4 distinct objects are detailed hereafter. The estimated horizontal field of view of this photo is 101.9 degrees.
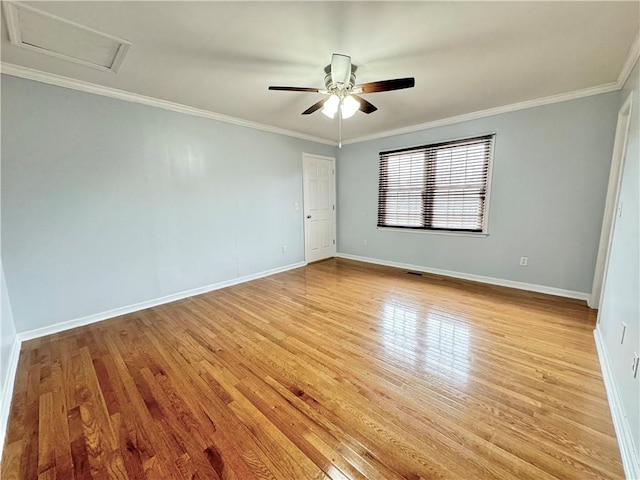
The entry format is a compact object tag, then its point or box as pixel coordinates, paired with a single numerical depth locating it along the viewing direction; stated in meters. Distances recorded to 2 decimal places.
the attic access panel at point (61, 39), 1.65
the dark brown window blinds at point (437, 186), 3.69
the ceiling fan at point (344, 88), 1.96
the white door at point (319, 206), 4.89
